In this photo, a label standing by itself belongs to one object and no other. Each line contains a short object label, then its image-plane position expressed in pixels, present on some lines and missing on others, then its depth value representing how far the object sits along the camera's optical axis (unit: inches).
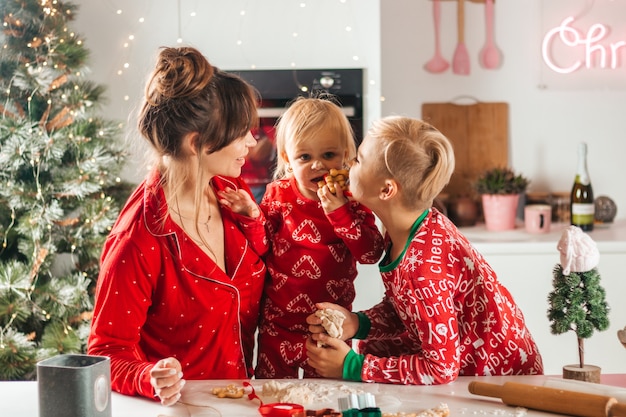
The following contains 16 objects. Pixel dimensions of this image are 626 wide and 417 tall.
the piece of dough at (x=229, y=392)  58.5
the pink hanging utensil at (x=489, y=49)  162.9
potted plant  153.1
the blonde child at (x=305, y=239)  76.1
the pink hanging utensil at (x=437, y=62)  164.1
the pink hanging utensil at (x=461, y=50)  163.3
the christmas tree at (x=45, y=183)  129.6
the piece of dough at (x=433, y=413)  53.7
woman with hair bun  65.6
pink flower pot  152.9
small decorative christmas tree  61.7
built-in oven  137.3
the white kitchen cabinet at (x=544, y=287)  138.6
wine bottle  150.3
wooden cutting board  164.6
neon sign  162.6
